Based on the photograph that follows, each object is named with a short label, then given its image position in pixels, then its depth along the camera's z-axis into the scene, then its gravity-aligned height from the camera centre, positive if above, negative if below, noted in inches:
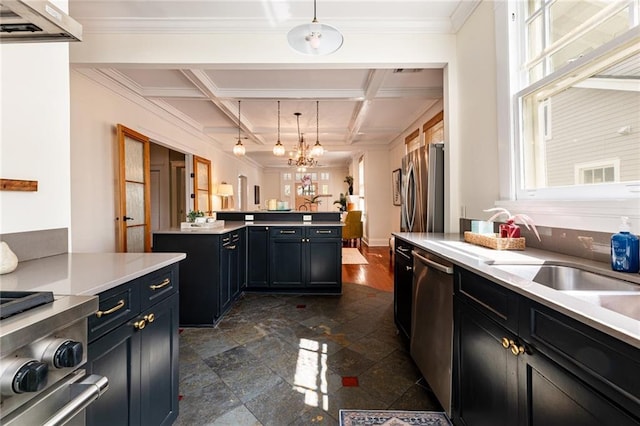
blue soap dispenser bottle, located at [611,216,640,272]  43.1 -6.7
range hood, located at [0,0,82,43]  36.6 +26.8
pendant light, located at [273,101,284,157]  199.3 +43.2
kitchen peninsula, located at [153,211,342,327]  136.7 -23.2
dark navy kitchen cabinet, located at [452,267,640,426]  26.1 -18.8
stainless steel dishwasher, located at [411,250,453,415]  60.8 -26.8
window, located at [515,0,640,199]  50.5 +22.8
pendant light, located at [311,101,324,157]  197.9 +42.4
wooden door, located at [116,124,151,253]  140.9 +11.0
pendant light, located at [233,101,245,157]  196.4 +42.9
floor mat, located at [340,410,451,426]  62.1 -46.1
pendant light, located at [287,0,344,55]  65.6 +40.3
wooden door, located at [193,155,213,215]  236.4 +24.7
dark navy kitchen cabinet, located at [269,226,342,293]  149.2 -24.1
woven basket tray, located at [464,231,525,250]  68.3 -8.3
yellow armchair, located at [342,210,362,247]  293.3 -15.3
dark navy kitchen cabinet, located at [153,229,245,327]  112.4 -24.0
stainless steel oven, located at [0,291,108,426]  23.2 -12.9
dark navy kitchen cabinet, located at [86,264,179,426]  39.9 -22.3
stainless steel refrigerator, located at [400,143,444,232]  110.0 +8.5
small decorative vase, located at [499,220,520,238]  70.1 -5.4
